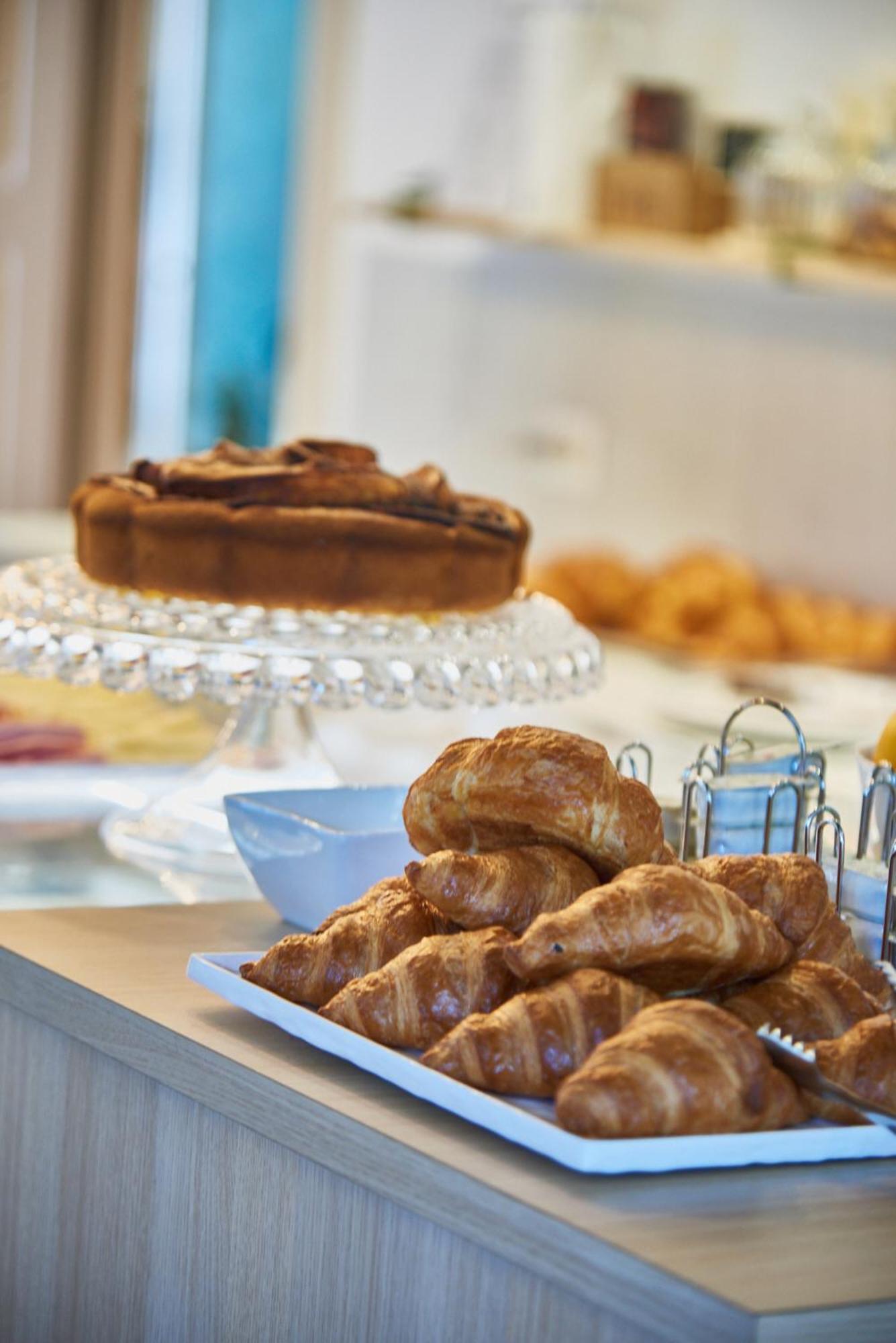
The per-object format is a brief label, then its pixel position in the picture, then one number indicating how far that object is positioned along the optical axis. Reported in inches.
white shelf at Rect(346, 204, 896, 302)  124.4
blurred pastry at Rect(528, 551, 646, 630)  135.7
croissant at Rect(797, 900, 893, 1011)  59.7
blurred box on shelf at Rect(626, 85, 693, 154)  143.3
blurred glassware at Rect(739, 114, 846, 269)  127.9
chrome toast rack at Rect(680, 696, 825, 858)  65.6
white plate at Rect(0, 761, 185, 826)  78.0
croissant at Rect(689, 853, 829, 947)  59.5
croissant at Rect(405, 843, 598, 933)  58.7
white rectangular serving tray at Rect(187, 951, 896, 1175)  55.8
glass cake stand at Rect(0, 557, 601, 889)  70.1
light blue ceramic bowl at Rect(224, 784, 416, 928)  64.9
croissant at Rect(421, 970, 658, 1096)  56.7
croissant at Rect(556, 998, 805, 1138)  55.8
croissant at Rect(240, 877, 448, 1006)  59.6
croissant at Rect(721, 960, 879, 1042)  58.1
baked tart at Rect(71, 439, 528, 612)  73.5
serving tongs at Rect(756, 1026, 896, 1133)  56.6
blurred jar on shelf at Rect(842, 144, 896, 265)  123.5
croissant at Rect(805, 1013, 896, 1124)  57.3
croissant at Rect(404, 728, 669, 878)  59.2
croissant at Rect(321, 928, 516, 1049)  58.1
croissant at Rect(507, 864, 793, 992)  57.1
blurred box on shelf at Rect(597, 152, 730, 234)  139.1
